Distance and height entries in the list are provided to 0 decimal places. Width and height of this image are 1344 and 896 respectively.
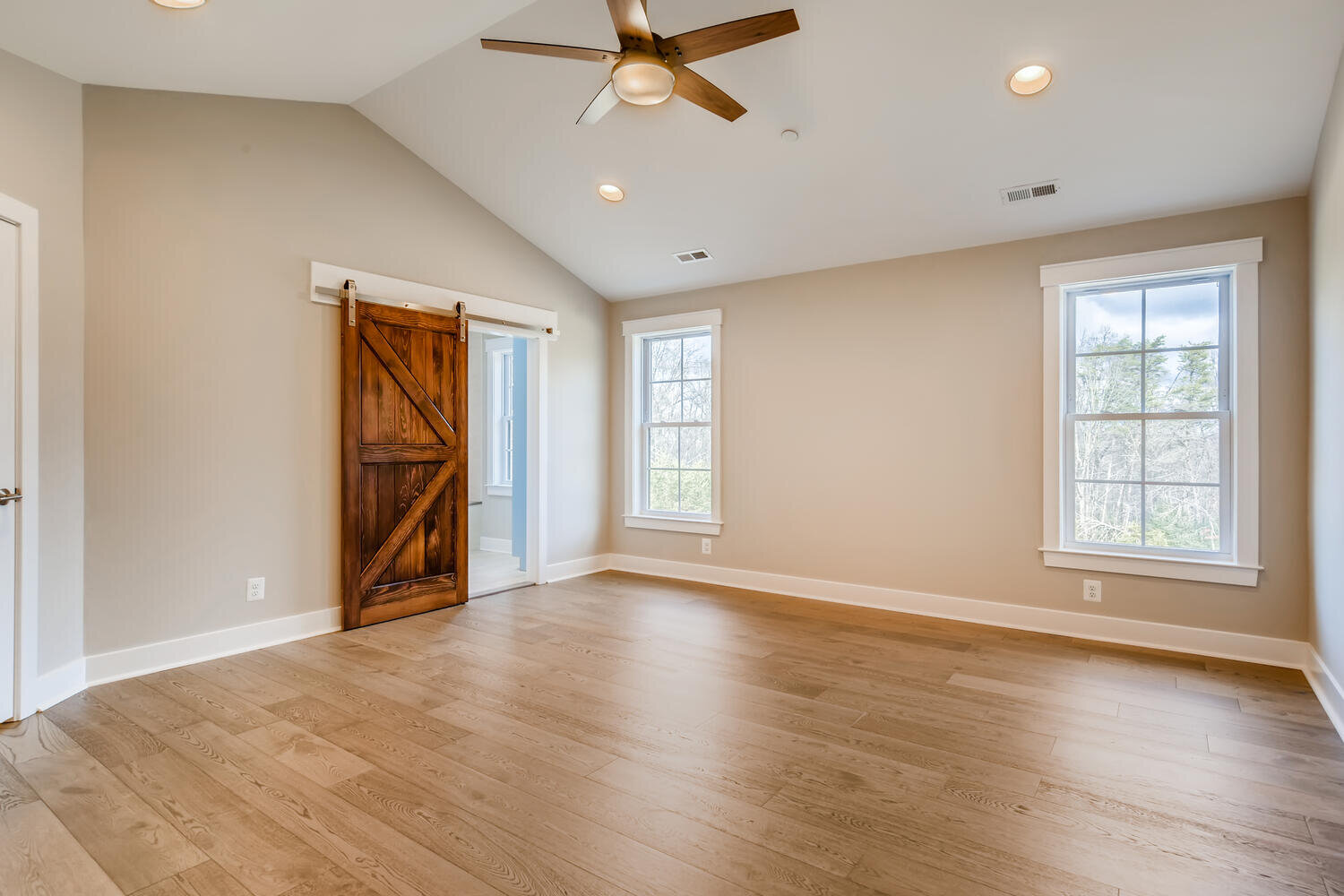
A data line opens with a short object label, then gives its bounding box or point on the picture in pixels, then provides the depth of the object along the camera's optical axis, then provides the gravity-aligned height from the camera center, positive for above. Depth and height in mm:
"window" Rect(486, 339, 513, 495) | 7355 +381
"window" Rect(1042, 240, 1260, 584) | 3662 +191
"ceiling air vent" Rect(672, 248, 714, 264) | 5172 +1480
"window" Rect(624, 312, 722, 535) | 5766 +209
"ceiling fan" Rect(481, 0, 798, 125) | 2473 +1544
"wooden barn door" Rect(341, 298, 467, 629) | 4242 -97
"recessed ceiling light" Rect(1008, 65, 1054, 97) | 3074 +1698
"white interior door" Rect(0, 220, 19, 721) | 2777 +29
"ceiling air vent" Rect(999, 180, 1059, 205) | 3758 +1447
